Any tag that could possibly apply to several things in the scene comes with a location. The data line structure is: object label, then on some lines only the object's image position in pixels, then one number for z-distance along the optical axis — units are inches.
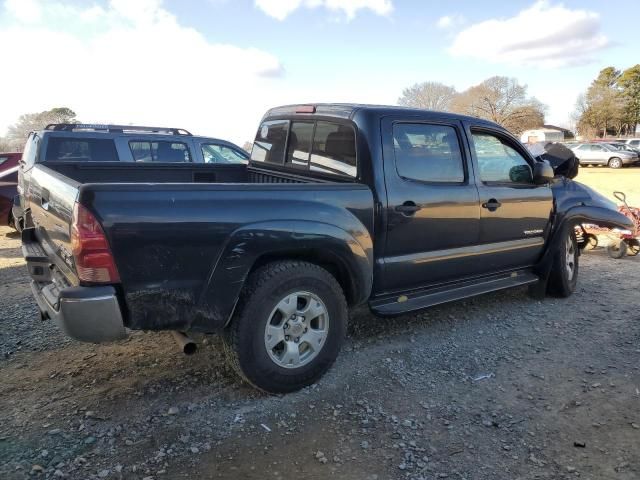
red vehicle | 331.3
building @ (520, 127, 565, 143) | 1922.0
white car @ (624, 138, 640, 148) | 1311.8
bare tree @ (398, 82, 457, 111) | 2566.4
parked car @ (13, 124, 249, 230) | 284.5
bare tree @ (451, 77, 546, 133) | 2459.4
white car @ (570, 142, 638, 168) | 1200.2
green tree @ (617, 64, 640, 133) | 2373.3
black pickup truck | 109.1
